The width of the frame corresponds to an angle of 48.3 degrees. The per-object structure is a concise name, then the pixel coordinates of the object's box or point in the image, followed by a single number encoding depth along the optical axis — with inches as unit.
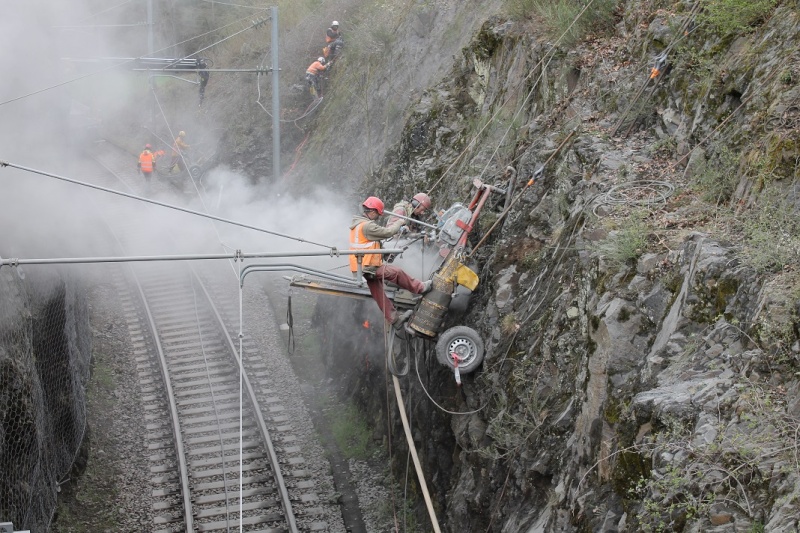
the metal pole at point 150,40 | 1067.7
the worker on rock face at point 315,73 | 1002.7
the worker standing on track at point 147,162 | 986.7
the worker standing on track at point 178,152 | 994.7
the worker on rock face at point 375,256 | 426.0
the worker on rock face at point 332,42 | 1017.5
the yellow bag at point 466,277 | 431.2
